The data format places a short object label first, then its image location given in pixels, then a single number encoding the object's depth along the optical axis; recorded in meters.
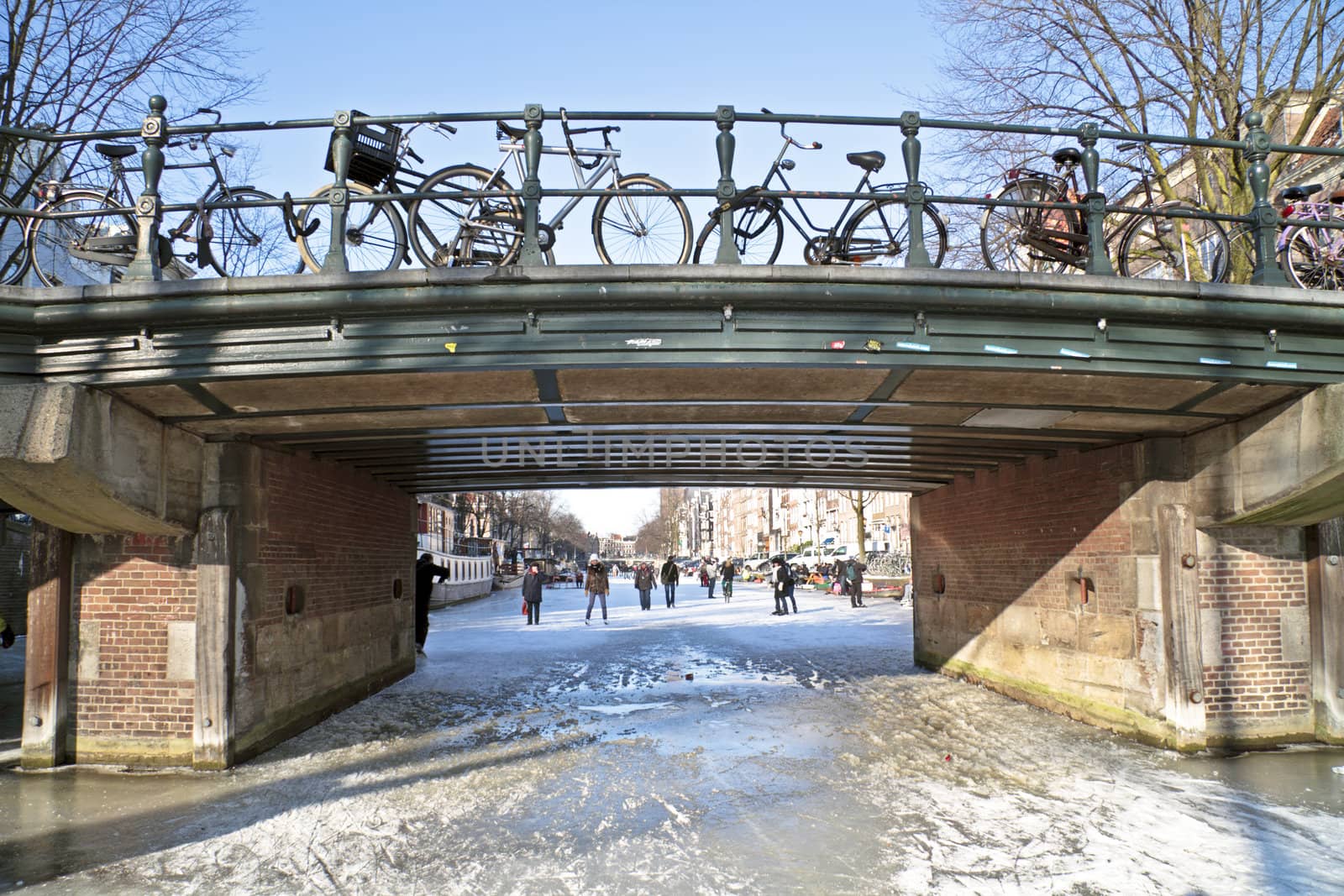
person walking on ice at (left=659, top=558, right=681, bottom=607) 32.83
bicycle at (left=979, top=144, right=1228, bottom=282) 7.98
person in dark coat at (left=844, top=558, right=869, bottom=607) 29.77
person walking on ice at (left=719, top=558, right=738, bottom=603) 35.78
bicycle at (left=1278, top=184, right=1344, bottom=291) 8.25
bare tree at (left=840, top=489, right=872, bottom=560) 43.06
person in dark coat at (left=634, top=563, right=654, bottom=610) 30.17
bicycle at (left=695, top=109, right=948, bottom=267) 8.19
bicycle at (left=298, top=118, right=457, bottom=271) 8.26
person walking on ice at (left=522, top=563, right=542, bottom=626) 24.36
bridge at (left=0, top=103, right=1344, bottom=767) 6.49
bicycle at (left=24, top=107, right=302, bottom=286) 7.57
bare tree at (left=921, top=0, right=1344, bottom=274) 12.42
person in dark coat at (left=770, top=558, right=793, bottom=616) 26.64
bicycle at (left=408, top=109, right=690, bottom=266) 7.94
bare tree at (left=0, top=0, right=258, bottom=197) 11.89
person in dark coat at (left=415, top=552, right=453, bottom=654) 16.24
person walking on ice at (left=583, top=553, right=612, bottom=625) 26.19
